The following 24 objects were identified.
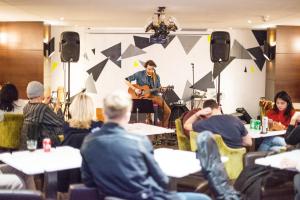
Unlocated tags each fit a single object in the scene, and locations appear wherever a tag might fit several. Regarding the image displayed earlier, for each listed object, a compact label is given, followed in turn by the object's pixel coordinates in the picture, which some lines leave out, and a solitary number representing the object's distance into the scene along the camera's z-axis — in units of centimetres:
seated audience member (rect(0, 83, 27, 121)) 597
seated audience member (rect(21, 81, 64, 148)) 525
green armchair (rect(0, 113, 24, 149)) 582
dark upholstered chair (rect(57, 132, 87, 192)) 437
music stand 865
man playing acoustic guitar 1002
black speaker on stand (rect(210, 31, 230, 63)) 954
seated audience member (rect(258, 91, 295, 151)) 645
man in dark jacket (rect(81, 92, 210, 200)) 296
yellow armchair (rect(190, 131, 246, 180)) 488
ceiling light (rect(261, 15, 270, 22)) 923
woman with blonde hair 442
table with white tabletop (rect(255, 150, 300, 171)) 389
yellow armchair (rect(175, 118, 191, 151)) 614
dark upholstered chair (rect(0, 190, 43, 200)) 307
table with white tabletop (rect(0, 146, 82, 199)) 366
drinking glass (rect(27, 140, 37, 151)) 425
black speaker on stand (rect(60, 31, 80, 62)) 948
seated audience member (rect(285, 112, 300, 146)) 475
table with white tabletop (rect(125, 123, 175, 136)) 571
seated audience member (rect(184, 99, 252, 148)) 494
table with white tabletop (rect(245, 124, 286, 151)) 564
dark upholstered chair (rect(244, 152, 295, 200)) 425
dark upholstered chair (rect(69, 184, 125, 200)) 313
